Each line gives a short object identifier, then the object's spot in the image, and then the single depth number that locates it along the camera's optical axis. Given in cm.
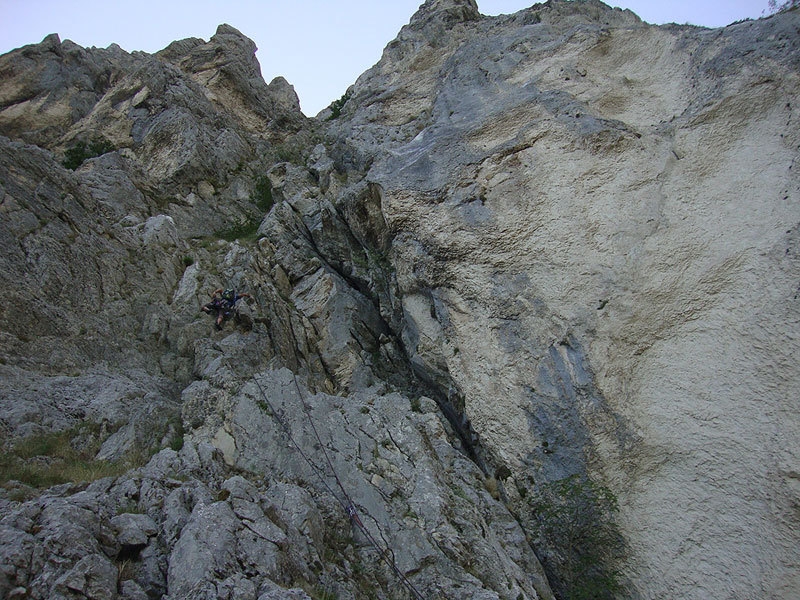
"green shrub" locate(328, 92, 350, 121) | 3512
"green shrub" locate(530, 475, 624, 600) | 1165
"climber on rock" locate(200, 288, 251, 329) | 1609
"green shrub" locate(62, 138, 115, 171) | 2400
